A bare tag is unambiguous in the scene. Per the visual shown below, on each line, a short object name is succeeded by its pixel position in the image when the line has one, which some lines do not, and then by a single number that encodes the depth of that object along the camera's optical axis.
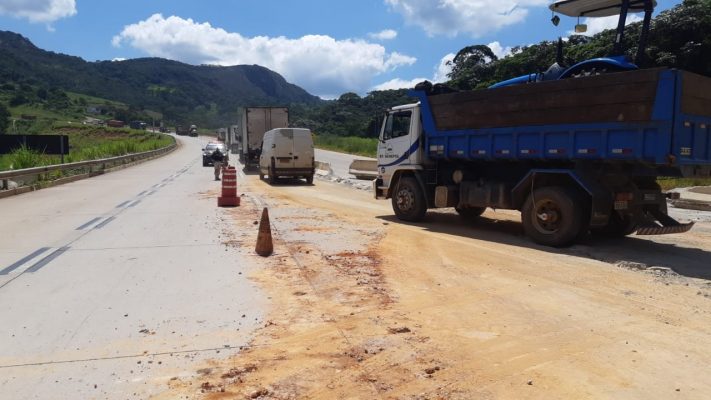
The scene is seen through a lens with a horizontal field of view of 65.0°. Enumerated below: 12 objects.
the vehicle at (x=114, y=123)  130.10
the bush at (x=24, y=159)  23.19
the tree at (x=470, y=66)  51.94
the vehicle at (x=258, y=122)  32.44
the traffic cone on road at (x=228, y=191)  15.57
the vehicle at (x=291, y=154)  24.55
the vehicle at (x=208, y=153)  39.55
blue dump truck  8.27
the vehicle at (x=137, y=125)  145.89
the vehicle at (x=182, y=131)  146.12
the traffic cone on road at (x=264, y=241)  8.73
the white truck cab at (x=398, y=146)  12.71
